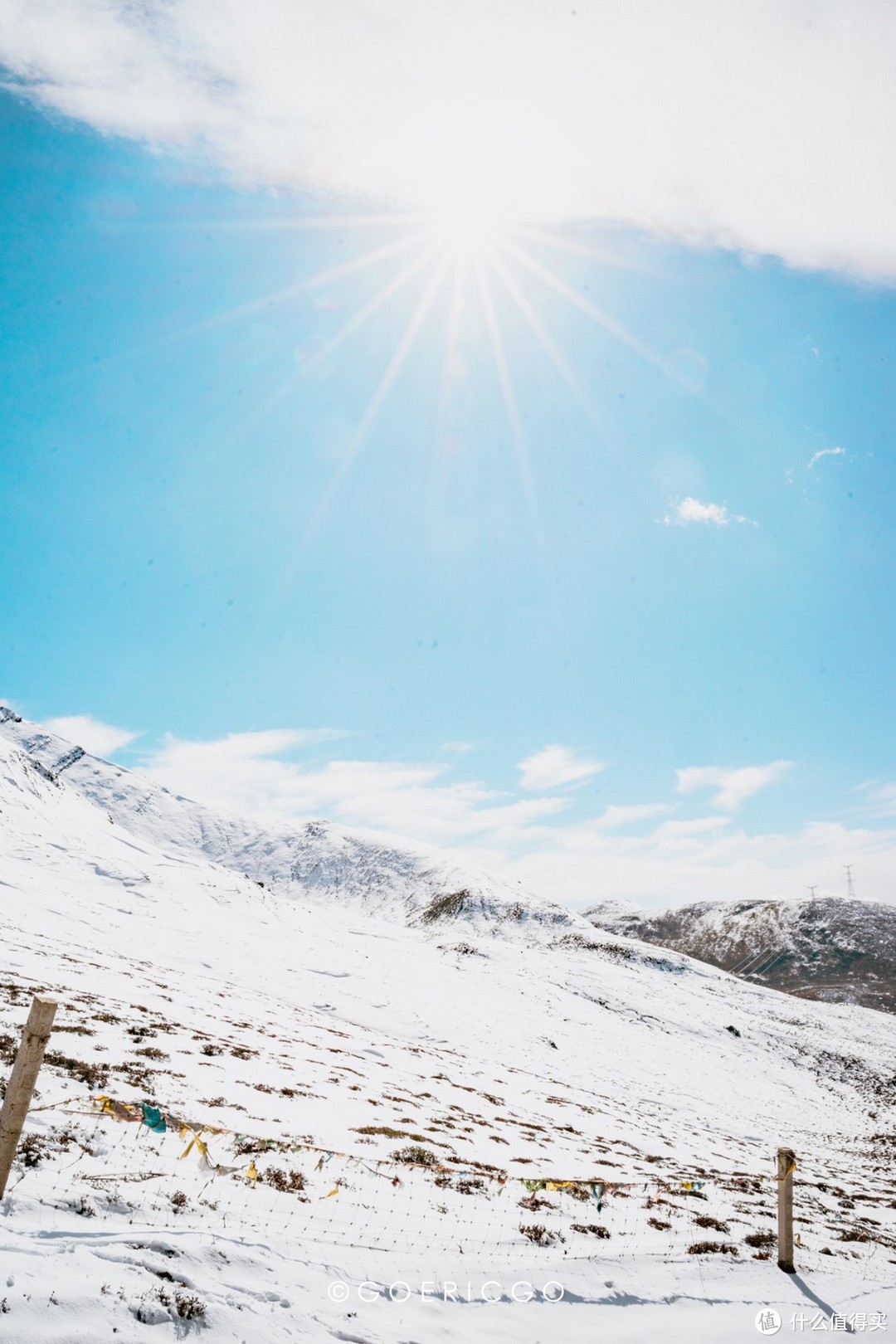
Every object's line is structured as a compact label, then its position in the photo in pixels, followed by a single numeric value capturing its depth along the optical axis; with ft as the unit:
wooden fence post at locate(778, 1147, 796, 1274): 33.30
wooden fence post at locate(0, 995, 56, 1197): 19.29
